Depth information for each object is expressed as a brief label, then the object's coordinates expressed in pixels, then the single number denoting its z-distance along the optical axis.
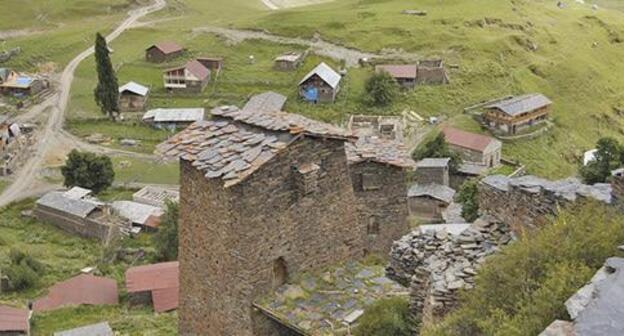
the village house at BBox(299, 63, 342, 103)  87.75
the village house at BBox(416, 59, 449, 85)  93.94
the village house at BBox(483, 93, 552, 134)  84.44
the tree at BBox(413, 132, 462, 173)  74.38
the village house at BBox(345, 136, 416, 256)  25.39
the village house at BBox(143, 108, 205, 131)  82.69
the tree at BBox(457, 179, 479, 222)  49.44
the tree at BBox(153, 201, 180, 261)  54.00
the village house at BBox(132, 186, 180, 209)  66.81
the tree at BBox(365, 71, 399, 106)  87.12
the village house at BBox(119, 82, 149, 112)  88.50
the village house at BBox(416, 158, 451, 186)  69.31
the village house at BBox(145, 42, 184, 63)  100.69
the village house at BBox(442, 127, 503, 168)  77.25
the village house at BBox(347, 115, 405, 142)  78.94
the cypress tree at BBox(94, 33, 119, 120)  81.56
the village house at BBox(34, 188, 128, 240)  61.84
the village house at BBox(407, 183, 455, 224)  66.44
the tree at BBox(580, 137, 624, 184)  62.50
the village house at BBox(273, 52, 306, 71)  96.50
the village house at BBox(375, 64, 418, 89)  92.31
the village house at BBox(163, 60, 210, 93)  91.00
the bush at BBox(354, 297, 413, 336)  15.88
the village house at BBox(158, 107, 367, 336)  17.14
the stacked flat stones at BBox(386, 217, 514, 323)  14.55
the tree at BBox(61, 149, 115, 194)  69.69
